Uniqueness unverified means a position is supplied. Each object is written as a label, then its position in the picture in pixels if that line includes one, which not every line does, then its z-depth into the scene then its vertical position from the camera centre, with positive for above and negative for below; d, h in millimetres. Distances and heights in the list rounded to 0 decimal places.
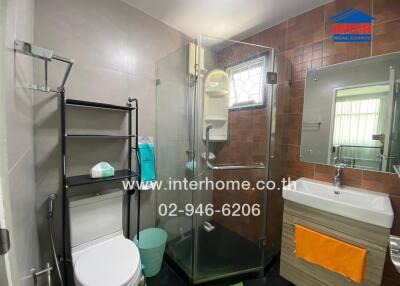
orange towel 1149 -812
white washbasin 1102 -455
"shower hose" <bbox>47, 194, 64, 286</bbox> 1203 -625
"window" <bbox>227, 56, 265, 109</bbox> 1702 +494
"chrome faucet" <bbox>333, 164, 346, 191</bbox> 1512 -331
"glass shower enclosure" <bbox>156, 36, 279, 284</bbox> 1628 -174
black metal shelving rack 1159 -155
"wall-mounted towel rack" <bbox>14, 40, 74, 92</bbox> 751 +354
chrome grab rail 1664 -311
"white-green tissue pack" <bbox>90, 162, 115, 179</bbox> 1343 -307
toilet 1057 -854
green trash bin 1603 -1084
